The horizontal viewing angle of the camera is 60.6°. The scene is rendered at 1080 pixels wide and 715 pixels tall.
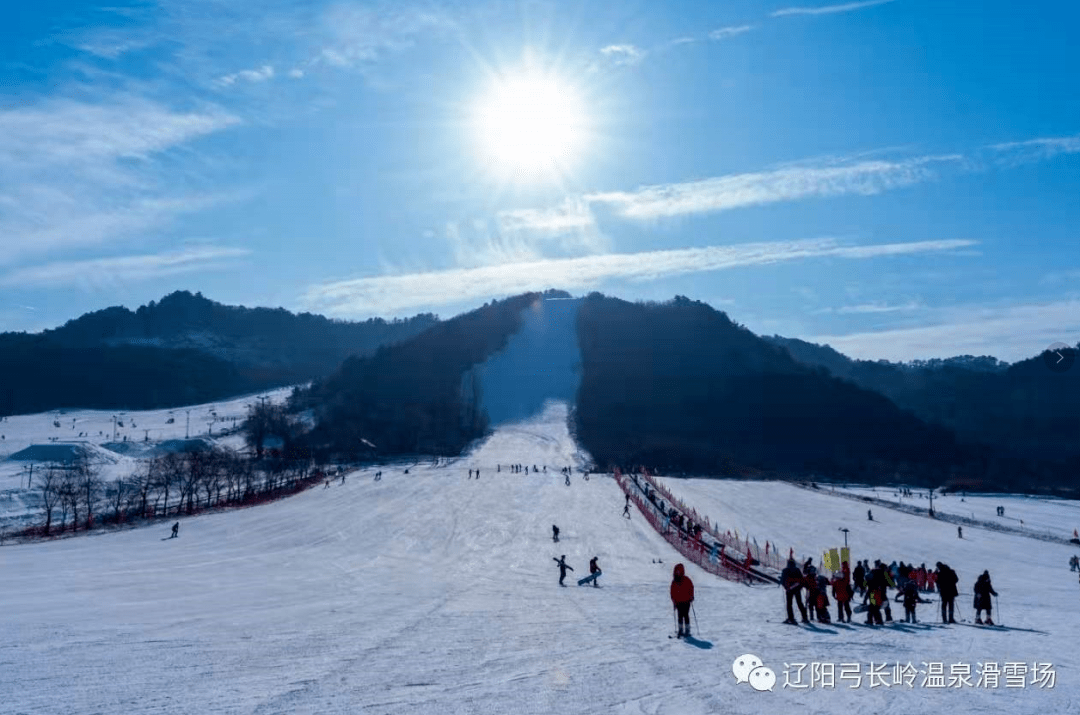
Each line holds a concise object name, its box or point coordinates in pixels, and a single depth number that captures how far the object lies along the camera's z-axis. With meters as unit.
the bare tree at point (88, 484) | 54.94
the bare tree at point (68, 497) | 48.50
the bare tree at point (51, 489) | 54.31
